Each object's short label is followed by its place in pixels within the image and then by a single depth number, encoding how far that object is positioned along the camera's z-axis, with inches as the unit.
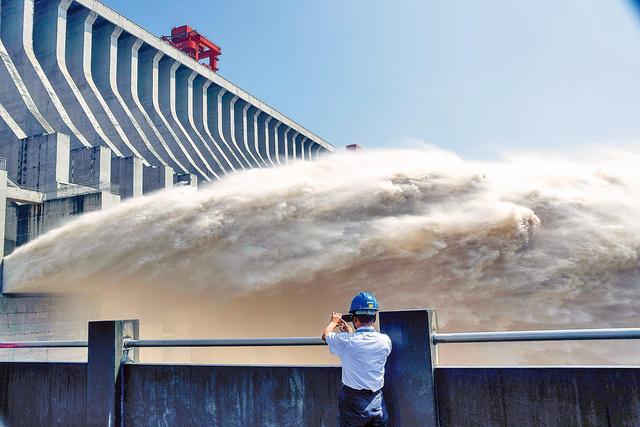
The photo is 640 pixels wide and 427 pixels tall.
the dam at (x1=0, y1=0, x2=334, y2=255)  989.8
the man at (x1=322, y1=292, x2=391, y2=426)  162.6
